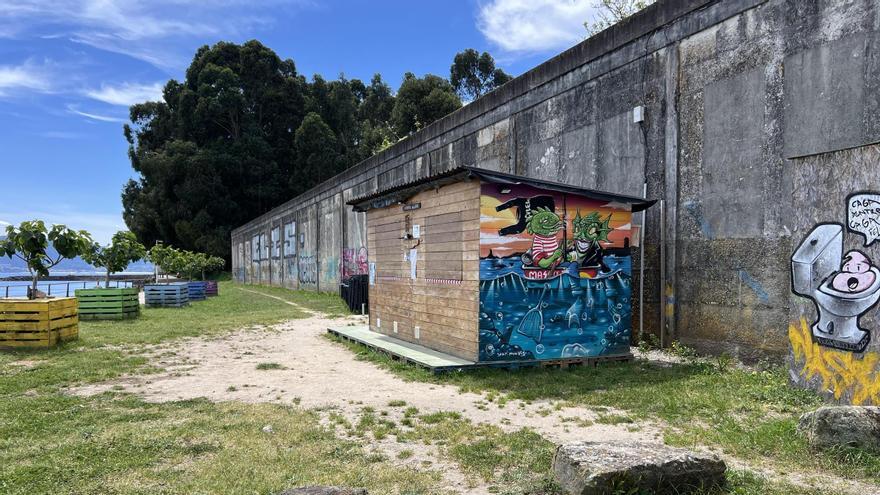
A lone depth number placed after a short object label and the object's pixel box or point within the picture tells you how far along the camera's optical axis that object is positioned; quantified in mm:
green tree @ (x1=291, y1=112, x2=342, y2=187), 50750
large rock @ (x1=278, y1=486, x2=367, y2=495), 3434
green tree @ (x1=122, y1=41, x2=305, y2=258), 50156
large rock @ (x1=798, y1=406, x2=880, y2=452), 4504
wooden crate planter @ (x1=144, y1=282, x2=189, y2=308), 21000
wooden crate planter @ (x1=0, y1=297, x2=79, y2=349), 10875
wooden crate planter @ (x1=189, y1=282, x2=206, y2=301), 25406
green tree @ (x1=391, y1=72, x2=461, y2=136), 40562
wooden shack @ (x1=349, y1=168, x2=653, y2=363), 8391
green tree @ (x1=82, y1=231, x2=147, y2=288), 20047
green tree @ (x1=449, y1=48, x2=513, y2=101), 51375
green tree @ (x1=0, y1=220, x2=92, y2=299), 12508
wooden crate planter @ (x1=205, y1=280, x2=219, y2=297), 28700
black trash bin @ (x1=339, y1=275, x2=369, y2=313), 18061
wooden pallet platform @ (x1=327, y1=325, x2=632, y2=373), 8305
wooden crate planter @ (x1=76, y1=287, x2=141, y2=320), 16453
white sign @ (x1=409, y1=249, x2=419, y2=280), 10297
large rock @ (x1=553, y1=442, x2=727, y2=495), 3713
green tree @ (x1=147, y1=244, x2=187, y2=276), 31641
